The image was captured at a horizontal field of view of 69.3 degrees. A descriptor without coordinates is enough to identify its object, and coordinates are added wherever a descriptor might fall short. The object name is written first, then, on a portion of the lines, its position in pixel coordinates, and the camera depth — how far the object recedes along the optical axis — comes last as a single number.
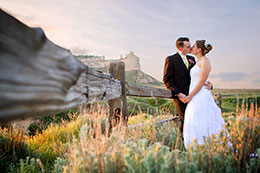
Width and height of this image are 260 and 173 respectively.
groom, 4.84
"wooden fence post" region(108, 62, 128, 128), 3.54
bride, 4.04
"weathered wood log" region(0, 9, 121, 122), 0.78
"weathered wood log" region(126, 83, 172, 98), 3.80
